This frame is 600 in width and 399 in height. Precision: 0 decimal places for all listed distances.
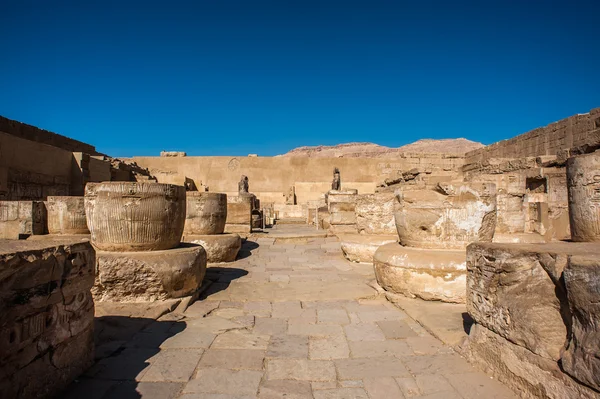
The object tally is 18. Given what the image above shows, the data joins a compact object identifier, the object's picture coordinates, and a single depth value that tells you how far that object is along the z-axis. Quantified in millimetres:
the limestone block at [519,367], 1799
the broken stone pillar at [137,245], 3744
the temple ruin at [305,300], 1975
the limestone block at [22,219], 5695
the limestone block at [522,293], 1975
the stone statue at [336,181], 17273
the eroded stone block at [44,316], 1834
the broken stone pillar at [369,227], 6543
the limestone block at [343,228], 9359
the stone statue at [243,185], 17297
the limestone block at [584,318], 1658
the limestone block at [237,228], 9953
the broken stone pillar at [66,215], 5734
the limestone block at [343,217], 9266
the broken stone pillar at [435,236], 3838
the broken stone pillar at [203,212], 6656
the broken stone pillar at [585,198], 3787
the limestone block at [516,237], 6313
